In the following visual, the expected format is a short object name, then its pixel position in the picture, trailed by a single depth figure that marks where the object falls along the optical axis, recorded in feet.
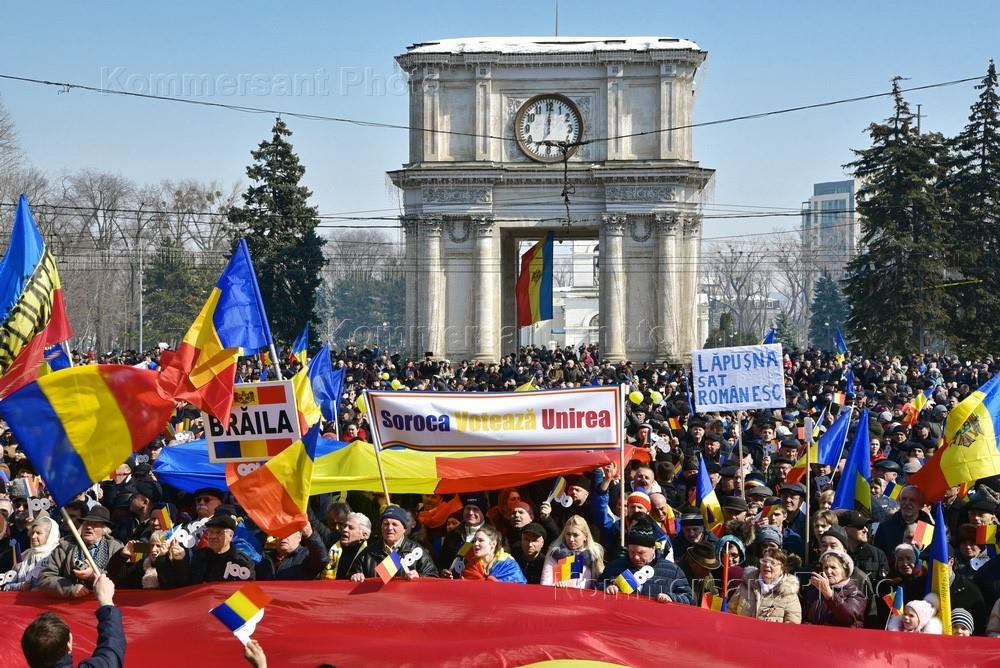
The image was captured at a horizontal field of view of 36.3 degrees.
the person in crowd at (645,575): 32.44
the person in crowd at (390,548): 34.27
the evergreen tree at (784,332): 346.91
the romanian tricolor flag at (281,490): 33.65
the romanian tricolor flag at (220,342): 39.34
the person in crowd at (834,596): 31.17
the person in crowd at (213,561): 34.58
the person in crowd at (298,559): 35.12
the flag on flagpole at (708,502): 43.34
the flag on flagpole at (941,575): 29.94
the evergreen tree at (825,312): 383.86
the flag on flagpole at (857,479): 46.50
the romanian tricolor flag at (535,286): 173.47
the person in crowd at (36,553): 35.60
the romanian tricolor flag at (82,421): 32.68
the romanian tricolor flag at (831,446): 53.52
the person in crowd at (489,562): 34.40
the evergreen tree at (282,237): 207.00
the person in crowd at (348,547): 34.78
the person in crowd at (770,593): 31.14
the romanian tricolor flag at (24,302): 39.50
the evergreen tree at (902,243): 180.86
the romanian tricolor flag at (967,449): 40.65
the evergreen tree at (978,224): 184.75
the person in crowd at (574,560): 34.19
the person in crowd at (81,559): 33.91
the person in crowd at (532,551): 36.11
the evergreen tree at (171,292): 283.38
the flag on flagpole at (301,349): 90.97
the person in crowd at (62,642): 22.52
